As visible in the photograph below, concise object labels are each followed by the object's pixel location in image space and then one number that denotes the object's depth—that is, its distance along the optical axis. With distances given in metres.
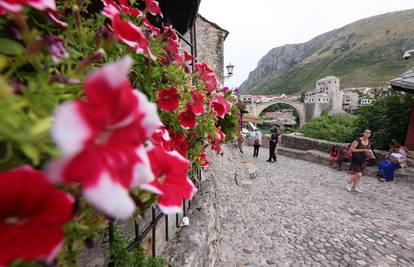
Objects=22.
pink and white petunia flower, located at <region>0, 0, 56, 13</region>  0.42
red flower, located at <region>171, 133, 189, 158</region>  1.21
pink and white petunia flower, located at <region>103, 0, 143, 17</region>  0.90
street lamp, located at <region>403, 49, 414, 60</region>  9.68
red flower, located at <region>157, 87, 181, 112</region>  0.98
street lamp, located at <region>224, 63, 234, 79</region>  11.04
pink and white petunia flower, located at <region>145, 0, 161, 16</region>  1.11
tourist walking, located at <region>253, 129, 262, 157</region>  13.07
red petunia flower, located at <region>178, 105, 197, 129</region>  1.12
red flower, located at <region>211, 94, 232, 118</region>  1.38
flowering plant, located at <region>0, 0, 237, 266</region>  0.30
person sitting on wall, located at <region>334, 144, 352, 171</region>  9.37
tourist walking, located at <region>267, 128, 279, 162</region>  11.32
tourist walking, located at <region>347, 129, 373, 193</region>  5.92
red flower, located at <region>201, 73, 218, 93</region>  1.44
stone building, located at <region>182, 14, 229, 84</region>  14.14
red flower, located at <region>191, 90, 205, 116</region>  1.12
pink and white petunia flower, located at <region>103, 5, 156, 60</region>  0.66
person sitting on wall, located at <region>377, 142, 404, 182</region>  7.58
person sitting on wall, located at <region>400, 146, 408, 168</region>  7.84
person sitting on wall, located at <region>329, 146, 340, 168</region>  10.07
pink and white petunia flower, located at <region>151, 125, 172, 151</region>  0.71
